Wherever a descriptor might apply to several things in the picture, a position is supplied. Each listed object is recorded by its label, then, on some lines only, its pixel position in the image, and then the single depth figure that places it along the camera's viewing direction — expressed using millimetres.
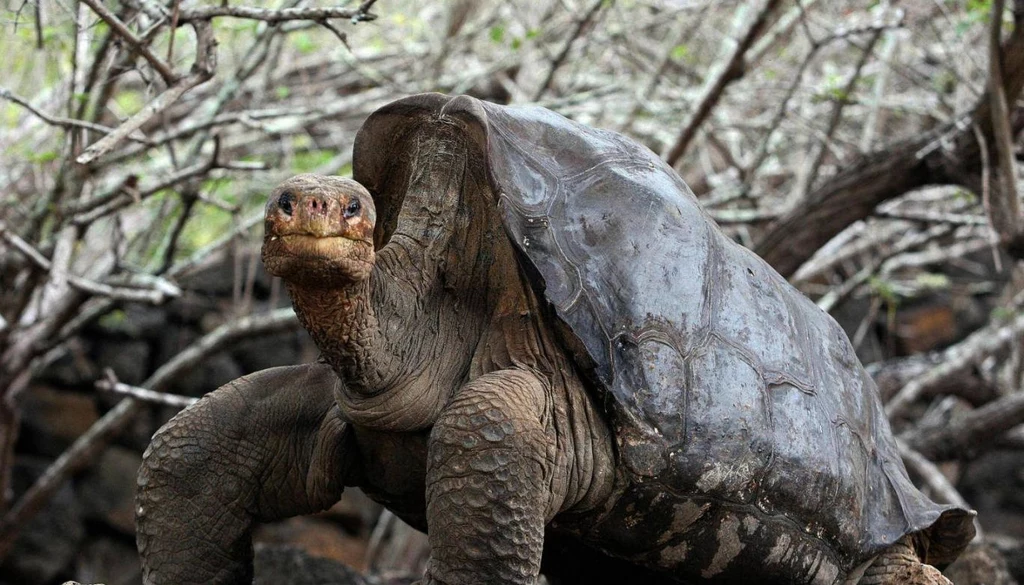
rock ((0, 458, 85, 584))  14953
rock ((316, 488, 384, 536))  17125
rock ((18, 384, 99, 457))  15625
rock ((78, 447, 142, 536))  15969
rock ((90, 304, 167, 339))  16031
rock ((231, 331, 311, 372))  17203
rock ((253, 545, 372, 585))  7602
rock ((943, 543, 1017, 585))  8492
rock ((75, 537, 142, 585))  15773
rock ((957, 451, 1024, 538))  20906
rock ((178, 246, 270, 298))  16109
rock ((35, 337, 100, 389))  15727
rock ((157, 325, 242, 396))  16547
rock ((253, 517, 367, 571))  16281
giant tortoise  4809
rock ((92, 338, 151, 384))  16109
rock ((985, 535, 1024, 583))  10187
